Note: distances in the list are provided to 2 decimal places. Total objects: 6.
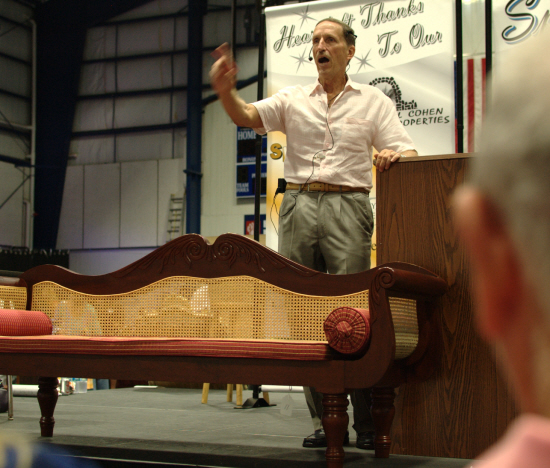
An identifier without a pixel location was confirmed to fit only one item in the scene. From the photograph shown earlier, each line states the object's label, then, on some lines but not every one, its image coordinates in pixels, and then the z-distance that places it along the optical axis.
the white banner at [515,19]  3.67
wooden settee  2.13
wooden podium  2.35
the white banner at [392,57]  3.87
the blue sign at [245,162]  12.97
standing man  2.61
